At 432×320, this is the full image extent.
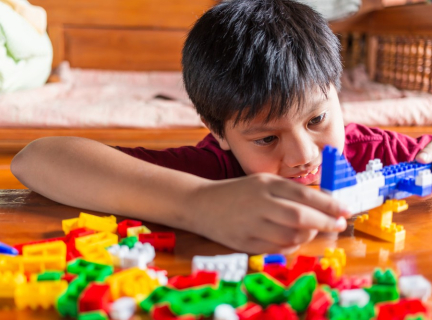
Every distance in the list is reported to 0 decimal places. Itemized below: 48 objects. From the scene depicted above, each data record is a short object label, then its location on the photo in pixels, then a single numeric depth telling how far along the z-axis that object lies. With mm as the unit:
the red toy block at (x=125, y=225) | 561
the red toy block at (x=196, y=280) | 417
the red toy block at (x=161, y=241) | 516
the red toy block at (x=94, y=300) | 374
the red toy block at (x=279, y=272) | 437
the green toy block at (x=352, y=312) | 359
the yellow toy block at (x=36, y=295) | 396
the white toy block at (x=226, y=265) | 438
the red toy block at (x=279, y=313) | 357
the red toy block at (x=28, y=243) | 514
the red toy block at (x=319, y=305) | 368
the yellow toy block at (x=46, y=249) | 483
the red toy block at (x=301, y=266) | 437
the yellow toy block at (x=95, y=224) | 565
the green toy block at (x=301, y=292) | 382
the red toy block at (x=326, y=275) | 424
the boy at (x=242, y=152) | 480
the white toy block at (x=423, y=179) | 545
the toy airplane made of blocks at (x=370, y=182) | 474
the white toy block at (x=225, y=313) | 358
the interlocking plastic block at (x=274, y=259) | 466
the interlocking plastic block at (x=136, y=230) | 547
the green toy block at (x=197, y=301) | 367
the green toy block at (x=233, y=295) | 380
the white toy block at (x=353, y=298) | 381
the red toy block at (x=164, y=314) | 361
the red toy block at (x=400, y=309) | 362
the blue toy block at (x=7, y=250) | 501
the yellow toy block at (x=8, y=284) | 417
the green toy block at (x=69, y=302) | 381
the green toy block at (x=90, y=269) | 430
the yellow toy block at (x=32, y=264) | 461
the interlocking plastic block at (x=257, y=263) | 457
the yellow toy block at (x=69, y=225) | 567
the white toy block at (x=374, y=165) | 543
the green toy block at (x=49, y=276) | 432
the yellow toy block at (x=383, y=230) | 531
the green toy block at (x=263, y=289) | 391
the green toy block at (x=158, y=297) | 382
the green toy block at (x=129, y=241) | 500
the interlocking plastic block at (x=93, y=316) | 357
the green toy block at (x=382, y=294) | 395
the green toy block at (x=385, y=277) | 416
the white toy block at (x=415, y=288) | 399
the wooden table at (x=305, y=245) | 466
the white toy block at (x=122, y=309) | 374
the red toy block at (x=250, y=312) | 361
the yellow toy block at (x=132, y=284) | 401
